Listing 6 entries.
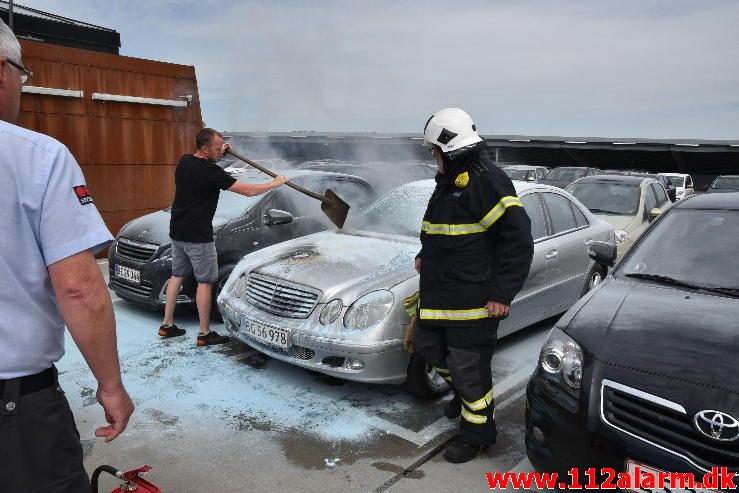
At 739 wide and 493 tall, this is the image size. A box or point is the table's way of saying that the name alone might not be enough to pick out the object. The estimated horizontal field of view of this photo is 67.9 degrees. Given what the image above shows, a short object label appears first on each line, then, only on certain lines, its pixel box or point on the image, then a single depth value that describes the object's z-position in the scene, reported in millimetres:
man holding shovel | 4453
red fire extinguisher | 1963
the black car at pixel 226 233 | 5133
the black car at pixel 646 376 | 2049
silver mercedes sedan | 3426
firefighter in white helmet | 2865
